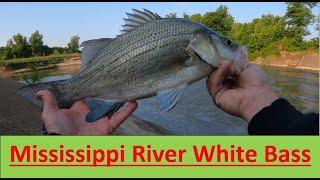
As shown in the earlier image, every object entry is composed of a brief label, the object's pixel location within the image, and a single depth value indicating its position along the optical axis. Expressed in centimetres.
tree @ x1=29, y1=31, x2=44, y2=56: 3196
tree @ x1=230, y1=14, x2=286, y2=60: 2632
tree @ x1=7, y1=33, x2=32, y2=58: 3108
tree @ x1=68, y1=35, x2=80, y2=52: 2610
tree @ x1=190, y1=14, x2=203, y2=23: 2267
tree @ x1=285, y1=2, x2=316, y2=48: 2698
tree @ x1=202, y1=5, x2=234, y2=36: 2361
